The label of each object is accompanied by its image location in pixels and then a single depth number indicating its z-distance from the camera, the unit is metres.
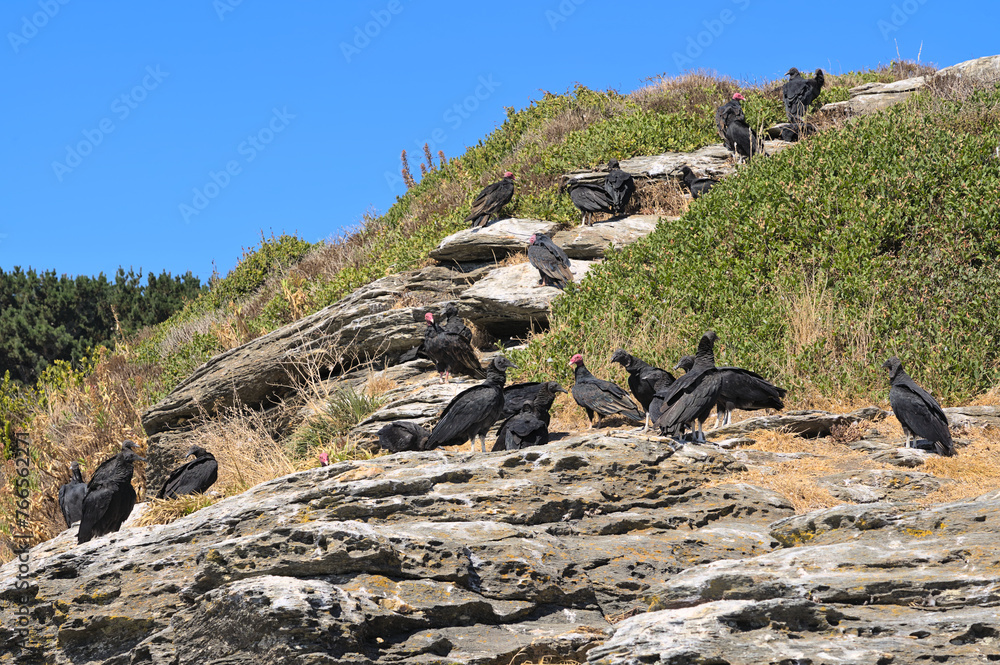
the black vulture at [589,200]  30.81
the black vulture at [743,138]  34.47
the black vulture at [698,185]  31.36
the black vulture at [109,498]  18.95
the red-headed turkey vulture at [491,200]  31.89
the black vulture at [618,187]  30.73
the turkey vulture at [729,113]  35.09
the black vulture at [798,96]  37.34
